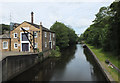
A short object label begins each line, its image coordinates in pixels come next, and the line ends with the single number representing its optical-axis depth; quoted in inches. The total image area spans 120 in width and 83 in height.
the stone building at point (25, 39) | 756.0
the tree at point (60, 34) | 1353.3
